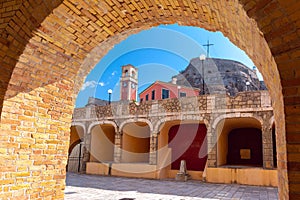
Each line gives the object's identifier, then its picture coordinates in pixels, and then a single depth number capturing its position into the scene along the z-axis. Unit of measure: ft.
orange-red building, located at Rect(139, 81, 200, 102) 78.54
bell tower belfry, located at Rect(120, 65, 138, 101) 93.35
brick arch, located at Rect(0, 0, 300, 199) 7.38
